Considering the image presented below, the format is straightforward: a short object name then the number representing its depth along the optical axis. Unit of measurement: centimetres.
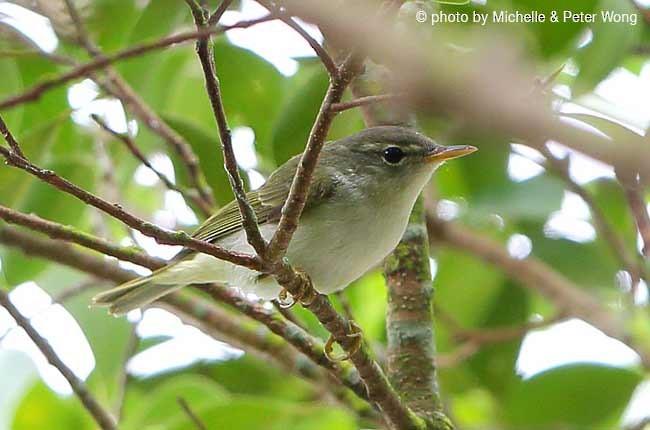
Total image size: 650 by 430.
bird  543
